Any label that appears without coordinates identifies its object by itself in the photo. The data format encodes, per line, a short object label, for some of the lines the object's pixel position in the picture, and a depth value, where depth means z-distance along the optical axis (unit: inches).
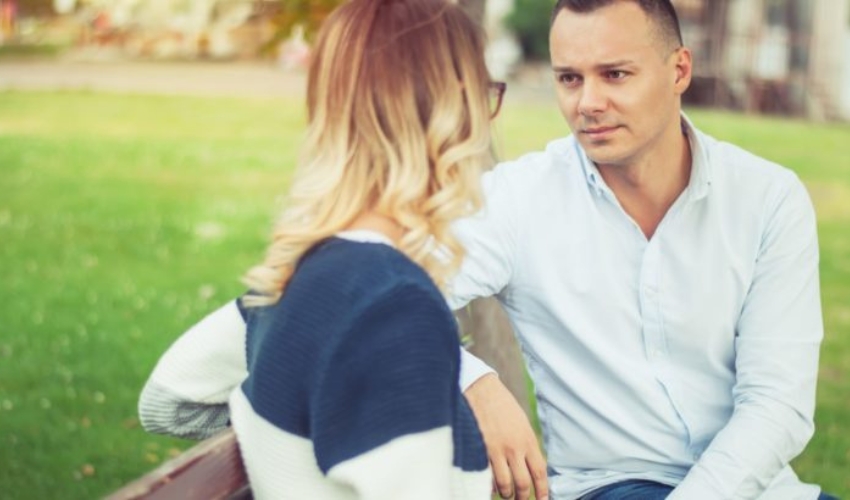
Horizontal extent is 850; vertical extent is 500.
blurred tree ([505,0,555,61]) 1040.8
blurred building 922.7
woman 76.7
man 119.9
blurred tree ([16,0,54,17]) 1322.6
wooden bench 82.6
